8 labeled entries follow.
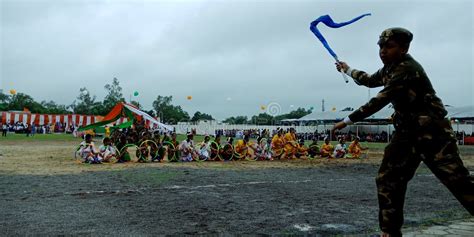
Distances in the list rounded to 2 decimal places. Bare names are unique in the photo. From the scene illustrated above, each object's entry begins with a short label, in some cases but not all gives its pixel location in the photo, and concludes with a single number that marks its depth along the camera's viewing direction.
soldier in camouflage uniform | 3.24
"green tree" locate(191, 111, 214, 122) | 73.93
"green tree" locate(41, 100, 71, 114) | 74.49
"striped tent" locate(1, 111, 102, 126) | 45.59
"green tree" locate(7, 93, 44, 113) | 70.01
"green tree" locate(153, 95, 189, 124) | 75.25
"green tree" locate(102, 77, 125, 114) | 70.38
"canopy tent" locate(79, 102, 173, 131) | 17.78
